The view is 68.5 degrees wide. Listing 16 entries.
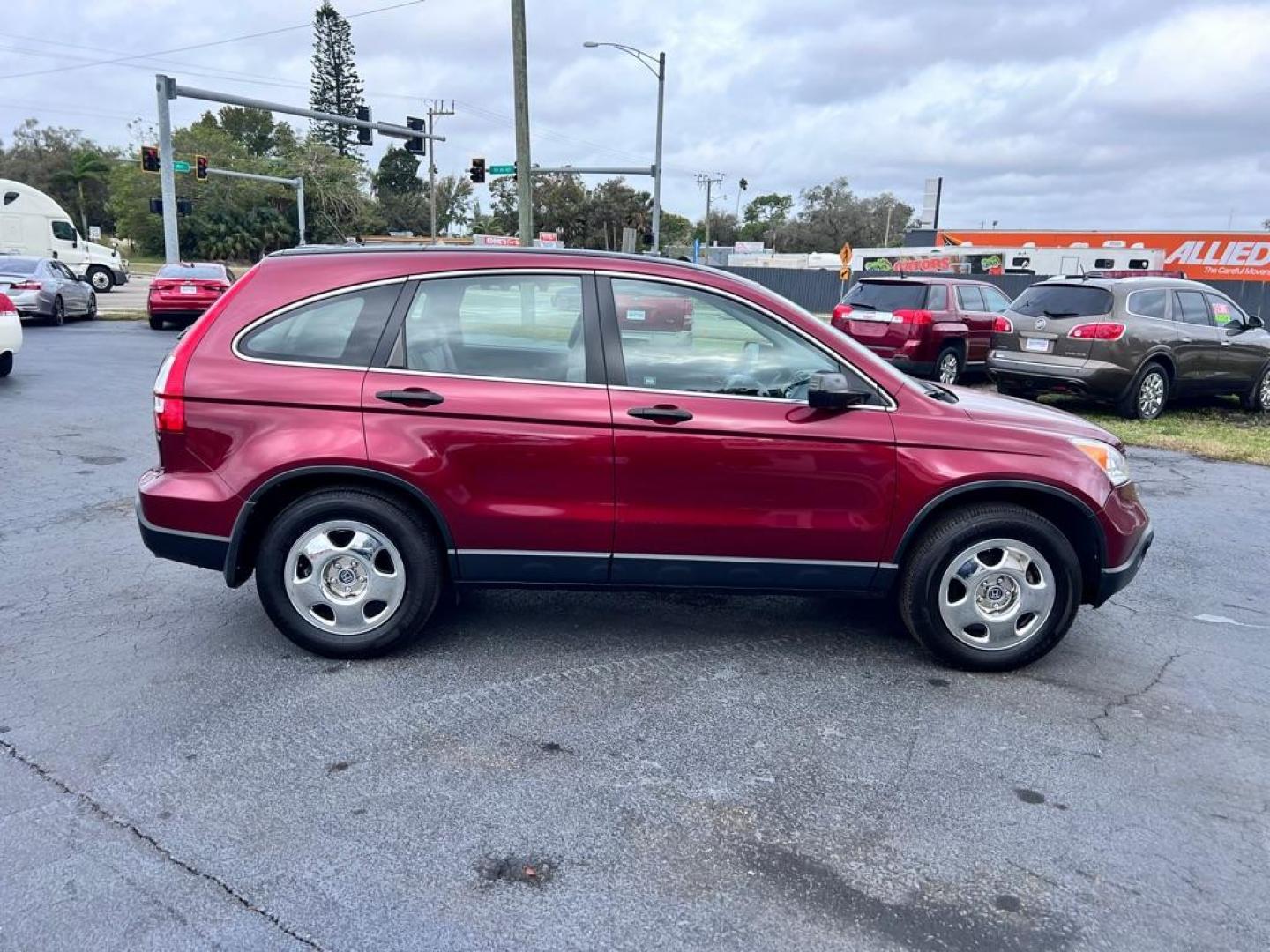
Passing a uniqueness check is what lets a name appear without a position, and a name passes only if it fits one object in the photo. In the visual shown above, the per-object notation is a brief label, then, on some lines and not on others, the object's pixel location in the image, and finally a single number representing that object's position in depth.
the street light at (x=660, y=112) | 30.59
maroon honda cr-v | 3.97
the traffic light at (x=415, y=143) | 27.61
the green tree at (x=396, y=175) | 89.50
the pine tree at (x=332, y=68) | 78.31
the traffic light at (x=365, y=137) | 26.97
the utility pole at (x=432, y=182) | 50.88
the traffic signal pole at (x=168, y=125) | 22.92
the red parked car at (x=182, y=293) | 20.30
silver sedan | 18.47
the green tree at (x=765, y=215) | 109.81
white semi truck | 28.55
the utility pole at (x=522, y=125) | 17.28
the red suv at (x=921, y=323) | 13.88
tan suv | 11.21
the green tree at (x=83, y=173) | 78.31
